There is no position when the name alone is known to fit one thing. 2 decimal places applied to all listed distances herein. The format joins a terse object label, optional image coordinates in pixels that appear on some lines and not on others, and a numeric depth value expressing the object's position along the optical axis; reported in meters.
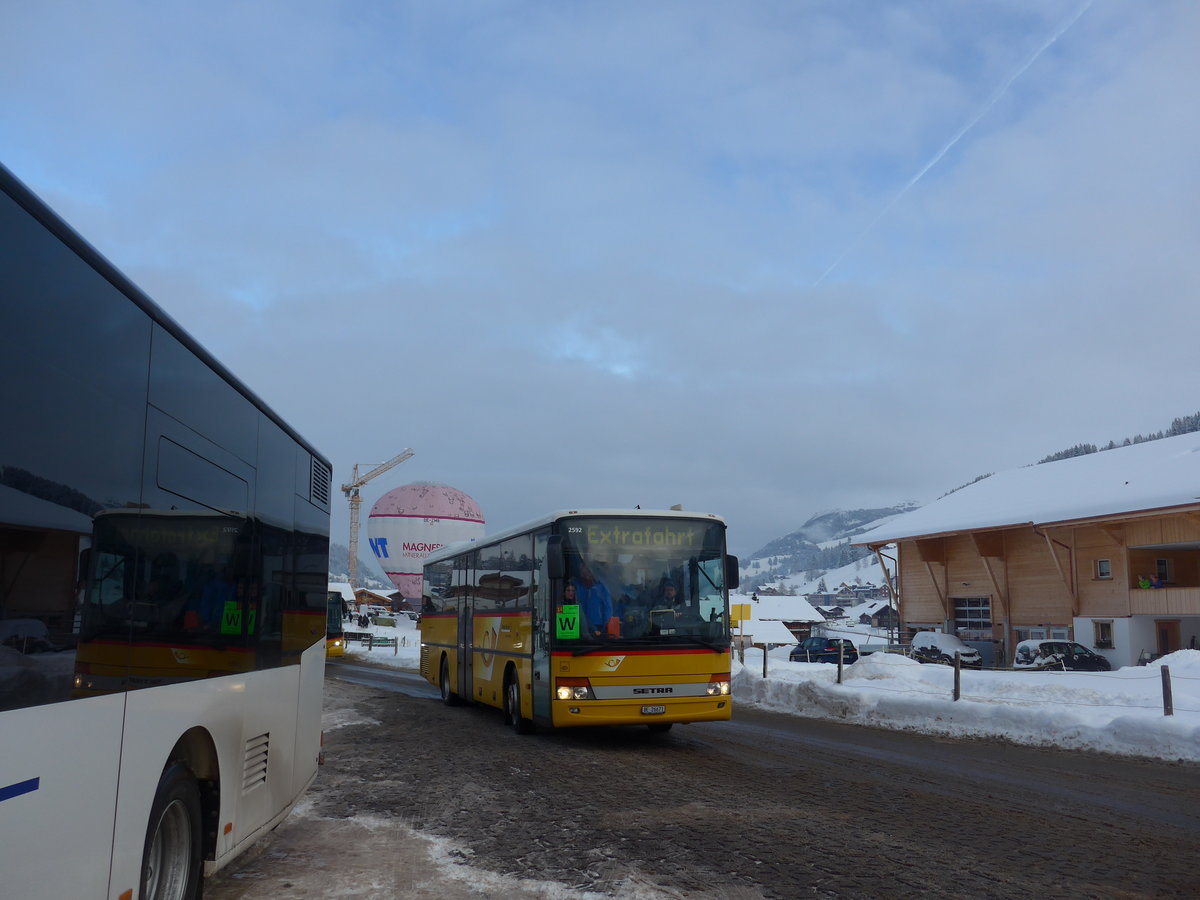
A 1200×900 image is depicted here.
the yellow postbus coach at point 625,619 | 13.13
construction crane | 139.25
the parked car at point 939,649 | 43.08
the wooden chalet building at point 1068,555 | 36.91
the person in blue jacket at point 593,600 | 13.27
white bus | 3.16
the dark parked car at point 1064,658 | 34.91
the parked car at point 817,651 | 42.80
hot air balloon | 75.56
